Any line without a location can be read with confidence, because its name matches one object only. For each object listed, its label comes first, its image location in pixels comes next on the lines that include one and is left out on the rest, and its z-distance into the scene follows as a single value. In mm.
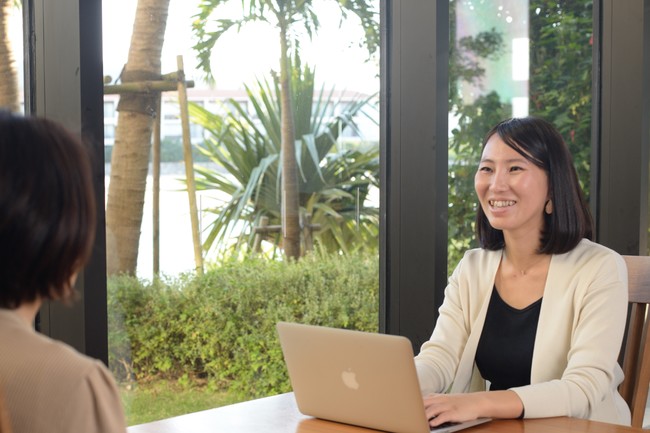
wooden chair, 2260
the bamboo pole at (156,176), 2477
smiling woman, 2148
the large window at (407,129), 2080
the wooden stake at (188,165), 2529
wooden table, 1719
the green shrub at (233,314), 2418
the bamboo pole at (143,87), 2342
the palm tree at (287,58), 2725
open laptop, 1654
